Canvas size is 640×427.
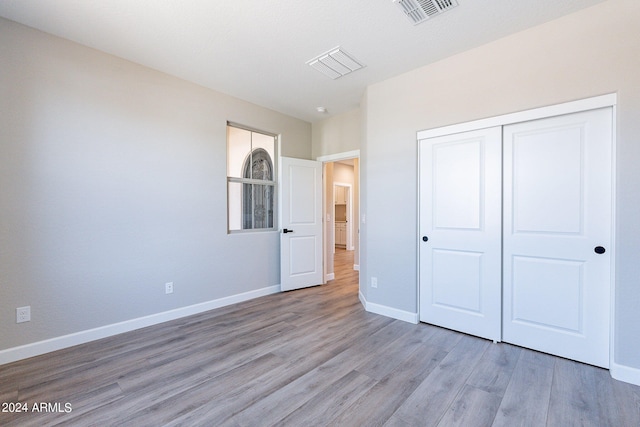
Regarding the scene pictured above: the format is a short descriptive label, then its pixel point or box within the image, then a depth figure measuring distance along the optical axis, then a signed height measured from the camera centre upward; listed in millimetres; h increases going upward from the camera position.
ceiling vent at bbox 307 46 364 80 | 2730 +1546
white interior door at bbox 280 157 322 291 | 4281 -179
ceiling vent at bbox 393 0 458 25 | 2062 +1562
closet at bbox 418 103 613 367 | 2148 -159
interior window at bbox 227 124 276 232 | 3844 +472
